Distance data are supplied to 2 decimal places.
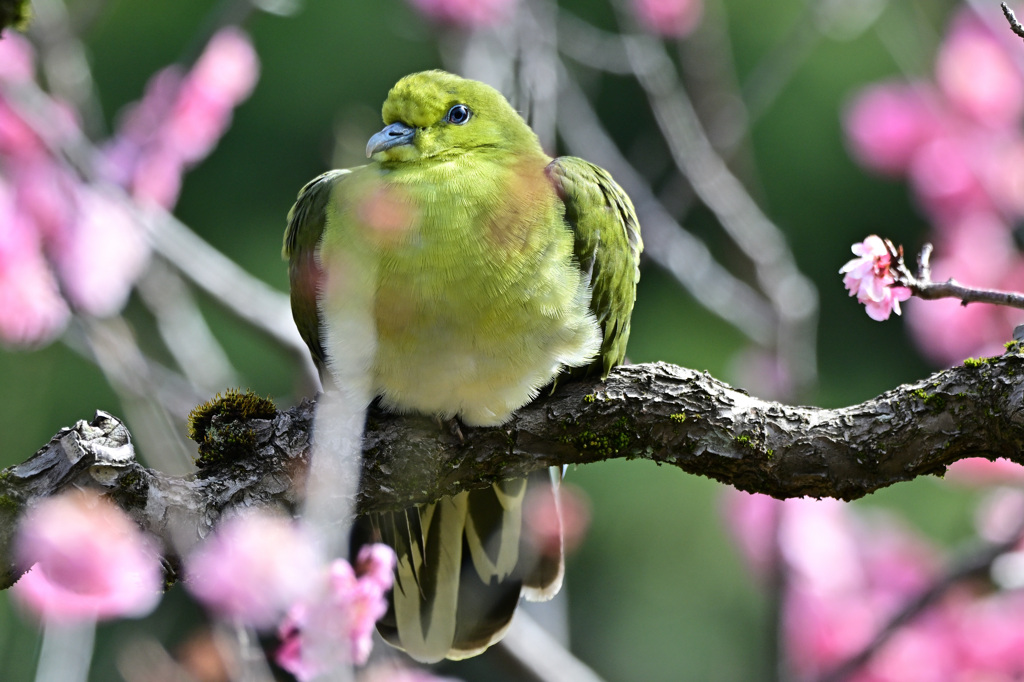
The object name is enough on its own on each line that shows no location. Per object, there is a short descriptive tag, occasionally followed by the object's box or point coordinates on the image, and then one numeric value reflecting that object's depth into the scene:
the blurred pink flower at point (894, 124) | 9.66
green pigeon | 4.63
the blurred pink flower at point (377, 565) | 4.93
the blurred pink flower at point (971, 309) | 8.53
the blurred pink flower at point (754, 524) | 8.11
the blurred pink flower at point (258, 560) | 4.13
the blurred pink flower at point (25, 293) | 6.60
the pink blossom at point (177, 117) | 7.50
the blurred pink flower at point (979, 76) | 8.88
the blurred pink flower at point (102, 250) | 7.01
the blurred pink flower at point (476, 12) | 8.28
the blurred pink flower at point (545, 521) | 5.52
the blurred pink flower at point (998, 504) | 6.83
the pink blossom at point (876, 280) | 3.95
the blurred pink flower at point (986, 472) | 7.97
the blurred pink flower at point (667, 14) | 9.63
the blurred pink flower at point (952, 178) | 9.34
